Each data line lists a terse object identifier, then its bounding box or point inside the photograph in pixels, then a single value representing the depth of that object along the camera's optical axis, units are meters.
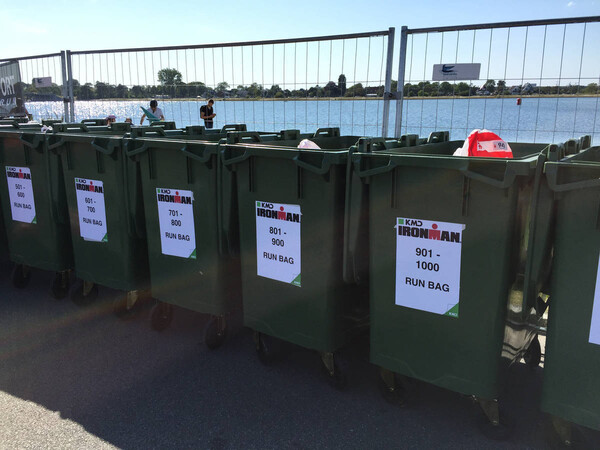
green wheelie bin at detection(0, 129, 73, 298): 4.53
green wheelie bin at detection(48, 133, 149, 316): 4.03
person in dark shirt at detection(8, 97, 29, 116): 9.24
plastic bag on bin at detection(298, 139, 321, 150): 3.50
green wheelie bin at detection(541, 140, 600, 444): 2.31
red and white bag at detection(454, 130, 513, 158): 2.97
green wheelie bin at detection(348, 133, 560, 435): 2.52
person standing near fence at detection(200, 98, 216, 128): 7.70
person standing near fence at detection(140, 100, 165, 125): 9.12
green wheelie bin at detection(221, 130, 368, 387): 3.06
